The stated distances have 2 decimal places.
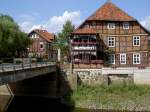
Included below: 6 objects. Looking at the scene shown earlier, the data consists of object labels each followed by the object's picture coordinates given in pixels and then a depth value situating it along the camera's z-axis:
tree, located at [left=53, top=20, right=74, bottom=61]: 32.94
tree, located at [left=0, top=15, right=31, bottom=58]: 26.70
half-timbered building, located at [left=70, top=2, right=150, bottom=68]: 24.95
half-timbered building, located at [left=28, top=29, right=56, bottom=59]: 38.34
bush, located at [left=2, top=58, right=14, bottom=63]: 16.14
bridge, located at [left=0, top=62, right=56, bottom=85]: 12.61
